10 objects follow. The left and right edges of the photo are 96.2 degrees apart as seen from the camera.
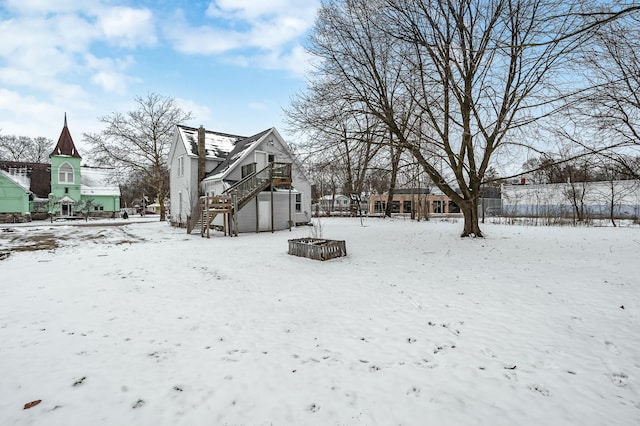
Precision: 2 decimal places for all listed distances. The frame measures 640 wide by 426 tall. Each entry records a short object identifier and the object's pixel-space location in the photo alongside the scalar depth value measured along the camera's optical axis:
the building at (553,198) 26.39
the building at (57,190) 30.64
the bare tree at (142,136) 28.41
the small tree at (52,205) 32.41
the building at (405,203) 51.30
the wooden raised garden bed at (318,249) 9.80
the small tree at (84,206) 35.63
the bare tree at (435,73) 11.66
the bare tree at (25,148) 47.37
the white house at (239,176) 19.39
